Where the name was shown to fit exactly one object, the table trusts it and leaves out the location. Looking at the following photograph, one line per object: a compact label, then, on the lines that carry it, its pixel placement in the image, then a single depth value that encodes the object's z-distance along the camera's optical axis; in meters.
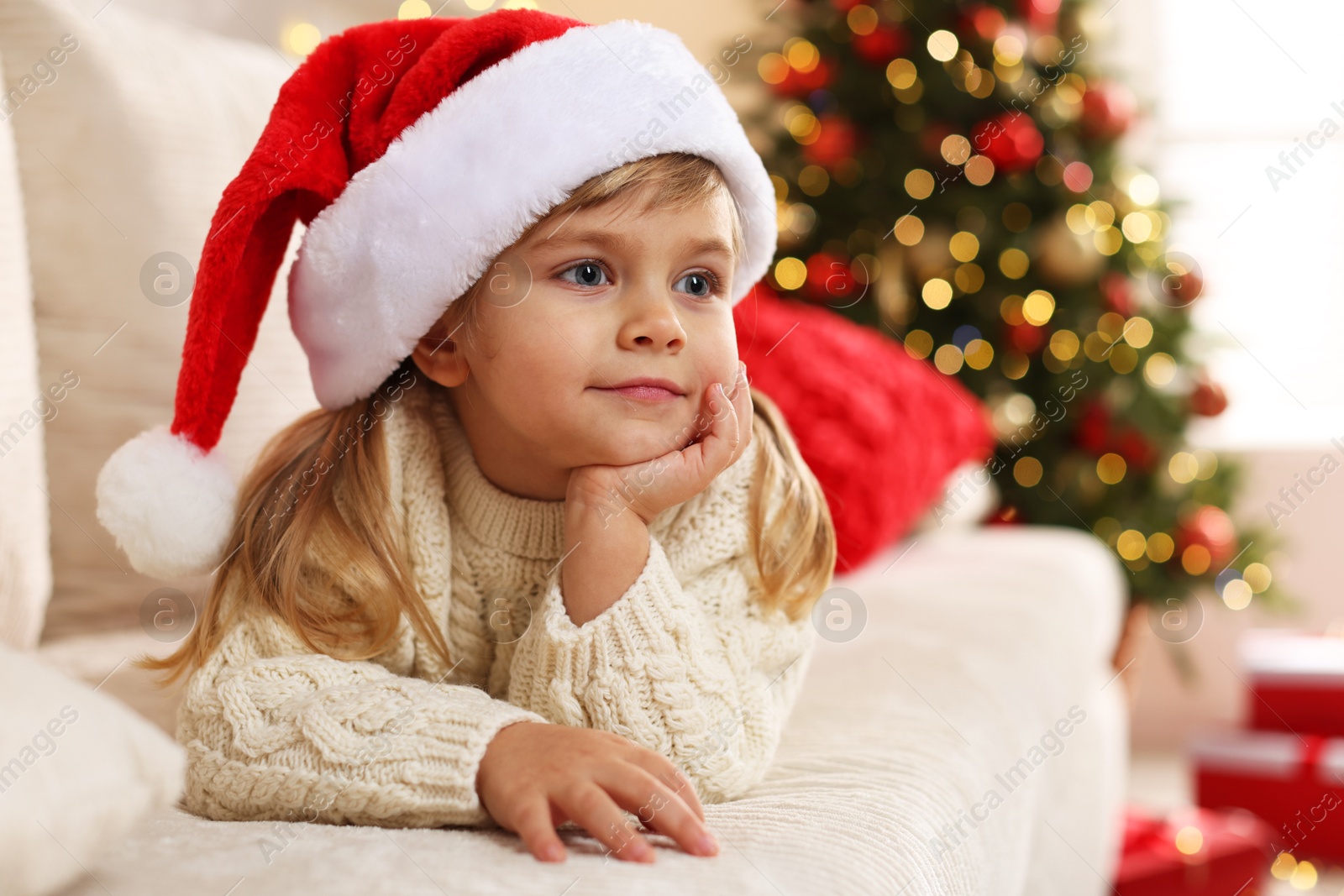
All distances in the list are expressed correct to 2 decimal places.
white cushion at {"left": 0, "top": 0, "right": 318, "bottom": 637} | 1.01
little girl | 0.66
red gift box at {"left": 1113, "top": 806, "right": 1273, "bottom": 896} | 1.47
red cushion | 1.44
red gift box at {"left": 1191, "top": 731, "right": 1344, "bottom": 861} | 1.84
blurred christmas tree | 2.33
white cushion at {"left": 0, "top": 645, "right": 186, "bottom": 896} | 0.44
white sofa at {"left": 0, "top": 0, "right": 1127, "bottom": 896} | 0.57
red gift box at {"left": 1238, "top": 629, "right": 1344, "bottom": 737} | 2.01
